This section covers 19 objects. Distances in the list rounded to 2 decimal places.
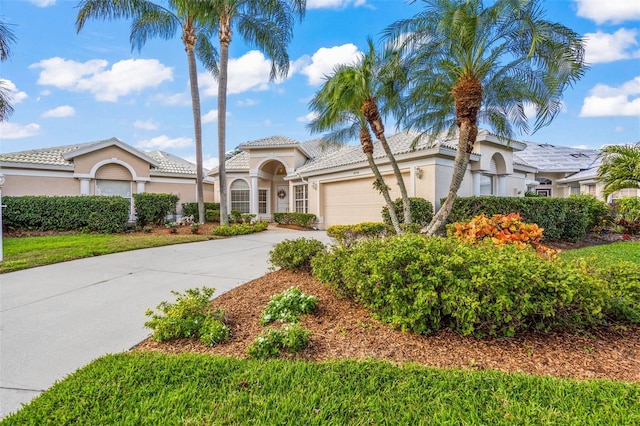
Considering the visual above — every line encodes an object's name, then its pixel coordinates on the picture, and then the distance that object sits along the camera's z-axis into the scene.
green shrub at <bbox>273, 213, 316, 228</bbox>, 17.12
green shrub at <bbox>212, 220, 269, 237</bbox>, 12.75
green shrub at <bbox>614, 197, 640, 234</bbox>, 11.81
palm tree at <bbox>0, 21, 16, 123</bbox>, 10.34
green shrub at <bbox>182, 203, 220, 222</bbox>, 20.33
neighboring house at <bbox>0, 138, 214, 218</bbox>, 15.84
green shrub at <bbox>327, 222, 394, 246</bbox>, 9.68
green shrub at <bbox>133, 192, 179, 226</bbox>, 14.53
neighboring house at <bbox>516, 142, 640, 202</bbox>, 20.73
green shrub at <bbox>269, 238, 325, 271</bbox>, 5.65
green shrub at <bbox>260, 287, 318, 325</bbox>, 3.63
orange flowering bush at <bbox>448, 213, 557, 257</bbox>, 6.17
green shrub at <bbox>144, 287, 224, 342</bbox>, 3.26
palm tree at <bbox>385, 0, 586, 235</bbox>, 7.02
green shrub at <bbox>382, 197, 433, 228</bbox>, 11.67
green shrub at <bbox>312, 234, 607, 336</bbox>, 2.92
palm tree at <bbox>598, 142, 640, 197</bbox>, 11.80
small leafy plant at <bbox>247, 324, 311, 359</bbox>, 2.89
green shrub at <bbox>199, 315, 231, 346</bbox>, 3.16
